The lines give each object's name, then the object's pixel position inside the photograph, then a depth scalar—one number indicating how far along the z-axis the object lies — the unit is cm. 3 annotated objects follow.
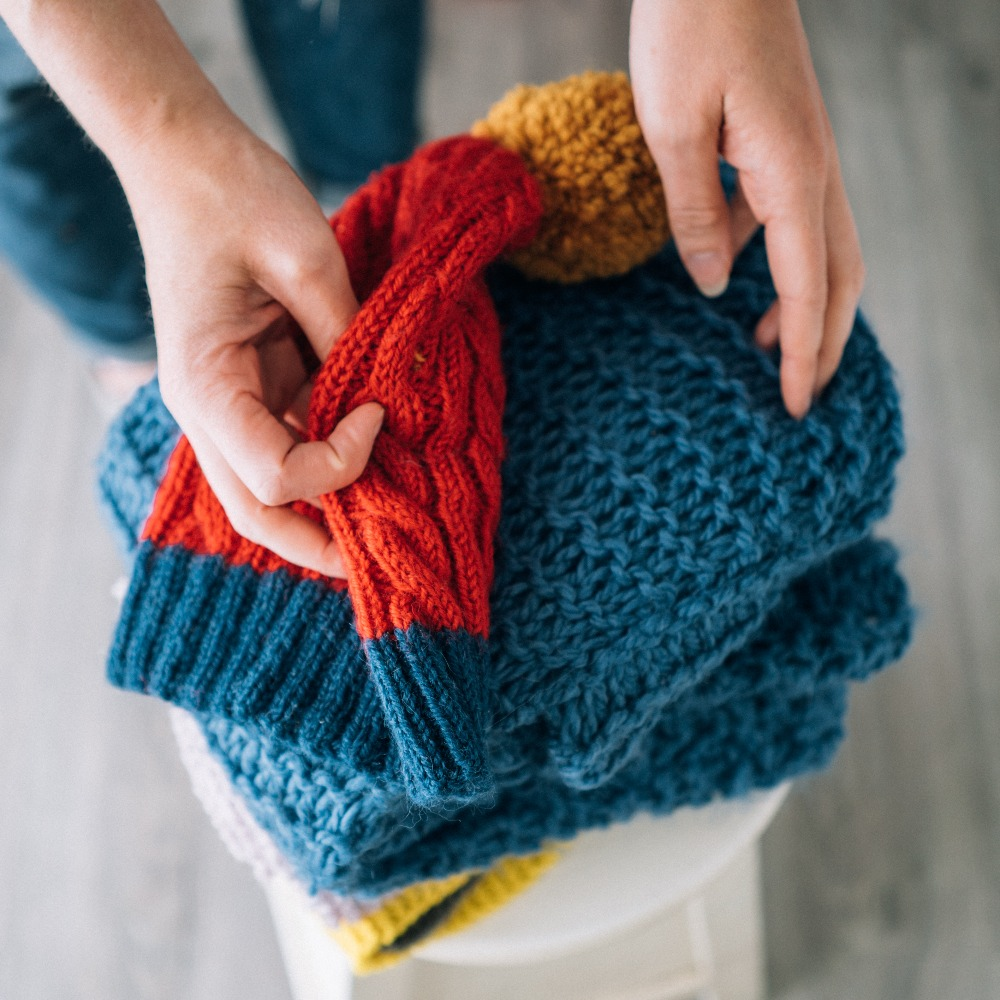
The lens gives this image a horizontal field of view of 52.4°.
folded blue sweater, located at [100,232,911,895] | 50
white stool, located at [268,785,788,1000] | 63
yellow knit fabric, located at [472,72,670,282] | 56
